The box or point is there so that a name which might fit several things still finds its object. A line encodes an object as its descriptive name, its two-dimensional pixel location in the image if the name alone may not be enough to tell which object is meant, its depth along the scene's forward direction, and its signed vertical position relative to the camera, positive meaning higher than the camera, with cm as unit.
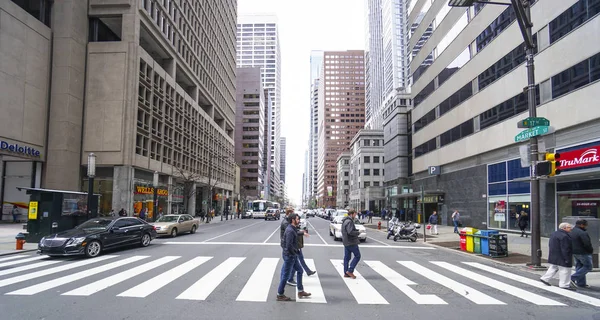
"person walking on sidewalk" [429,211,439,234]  2624 -212
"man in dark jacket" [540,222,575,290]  881 -146
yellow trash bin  1591 -205
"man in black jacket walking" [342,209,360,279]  955 -137
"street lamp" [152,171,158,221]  3052 +43
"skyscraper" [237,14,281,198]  17912 +6868
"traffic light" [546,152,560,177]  1139 +89
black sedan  1247 -185
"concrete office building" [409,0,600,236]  1900 +591
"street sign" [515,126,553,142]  1149 +194
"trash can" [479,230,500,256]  1476 -197
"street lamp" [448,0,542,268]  1158 +171
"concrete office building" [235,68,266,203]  11675 +1905
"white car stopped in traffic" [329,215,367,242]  1980 -222
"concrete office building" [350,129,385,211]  8994 +705
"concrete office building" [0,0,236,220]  3020 +831
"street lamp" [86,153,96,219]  1953 +49
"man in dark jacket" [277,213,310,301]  727 -141
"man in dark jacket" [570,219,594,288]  894 -149
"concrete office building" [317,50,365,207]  16588 +3772
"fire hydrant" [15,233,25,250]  1469 -217
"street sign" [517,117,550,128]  1180 +226
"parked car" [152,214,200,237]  2149 -223
